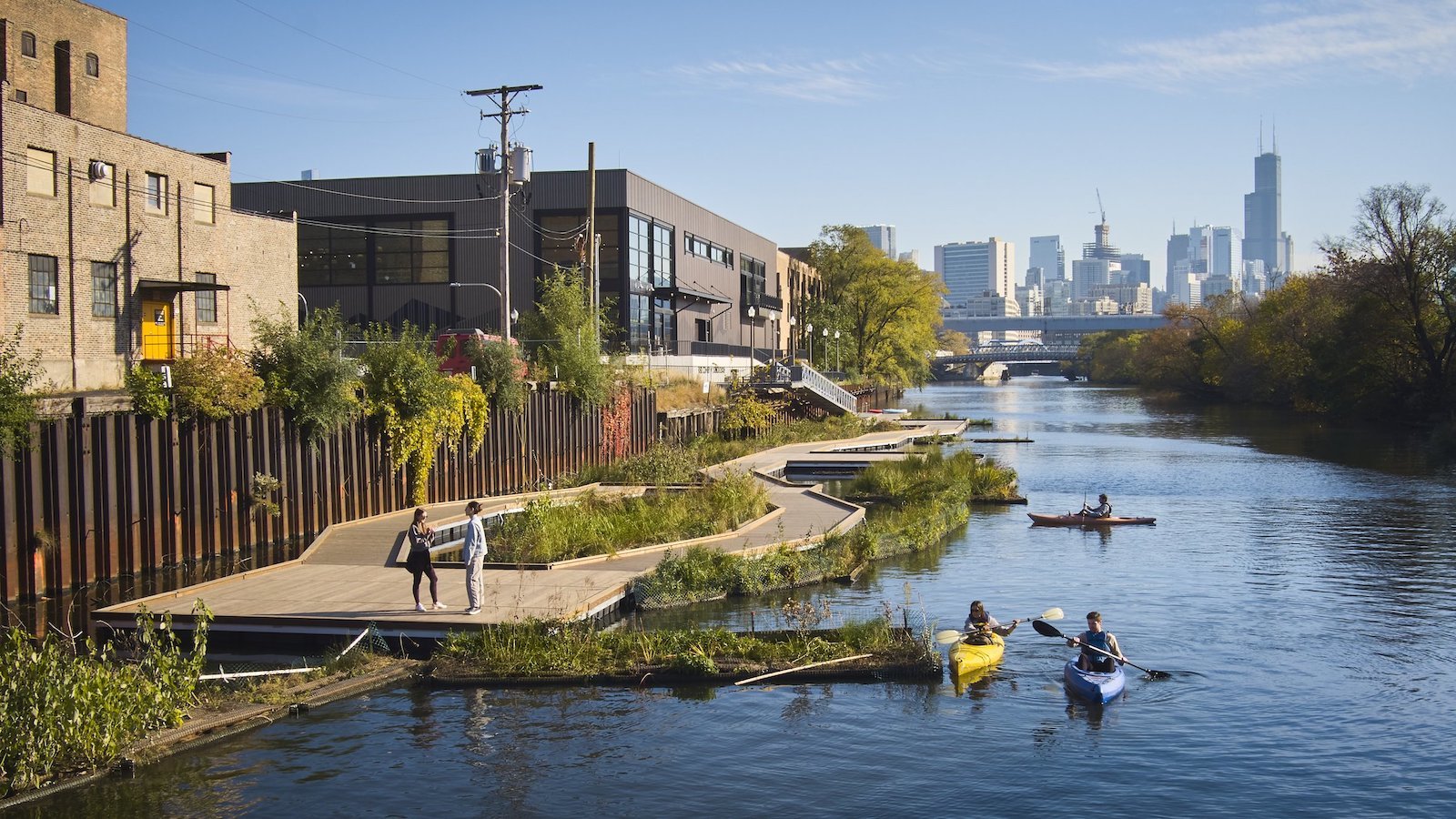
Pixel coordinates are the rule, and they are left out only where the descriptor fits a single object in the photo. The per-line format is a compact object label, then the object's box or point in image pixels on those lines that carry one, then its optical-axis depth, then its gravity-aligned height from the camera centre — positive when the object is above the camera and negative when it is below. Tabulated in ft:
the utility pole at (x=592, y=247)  160.86 +18.28
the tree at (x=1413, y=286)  256.32 +19.28
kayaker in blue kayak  65.36 -13.74
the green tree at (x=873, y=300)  393.09 +26.18
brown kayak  125.39 -13.93
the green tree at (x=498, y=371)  128.88 +1.62
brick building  116.47 +17.51
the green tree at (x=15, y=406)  72.23 -0.85
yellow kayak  65.51 -14.44
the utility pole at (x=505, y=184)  133.49 +22.28
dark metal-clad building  217.97 +25.83
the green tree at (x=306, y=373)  99.60 +1.23
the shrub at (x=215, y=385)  89.10 +0.31
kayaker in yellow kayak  68.03 -13.42
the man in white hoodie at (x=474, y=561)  69.10 -9.56
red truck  135.23 +3.69
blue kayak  62.49 -15.20
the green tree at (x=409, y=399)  111.14 -1.03
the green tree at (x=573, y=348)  153.48 +4.82
